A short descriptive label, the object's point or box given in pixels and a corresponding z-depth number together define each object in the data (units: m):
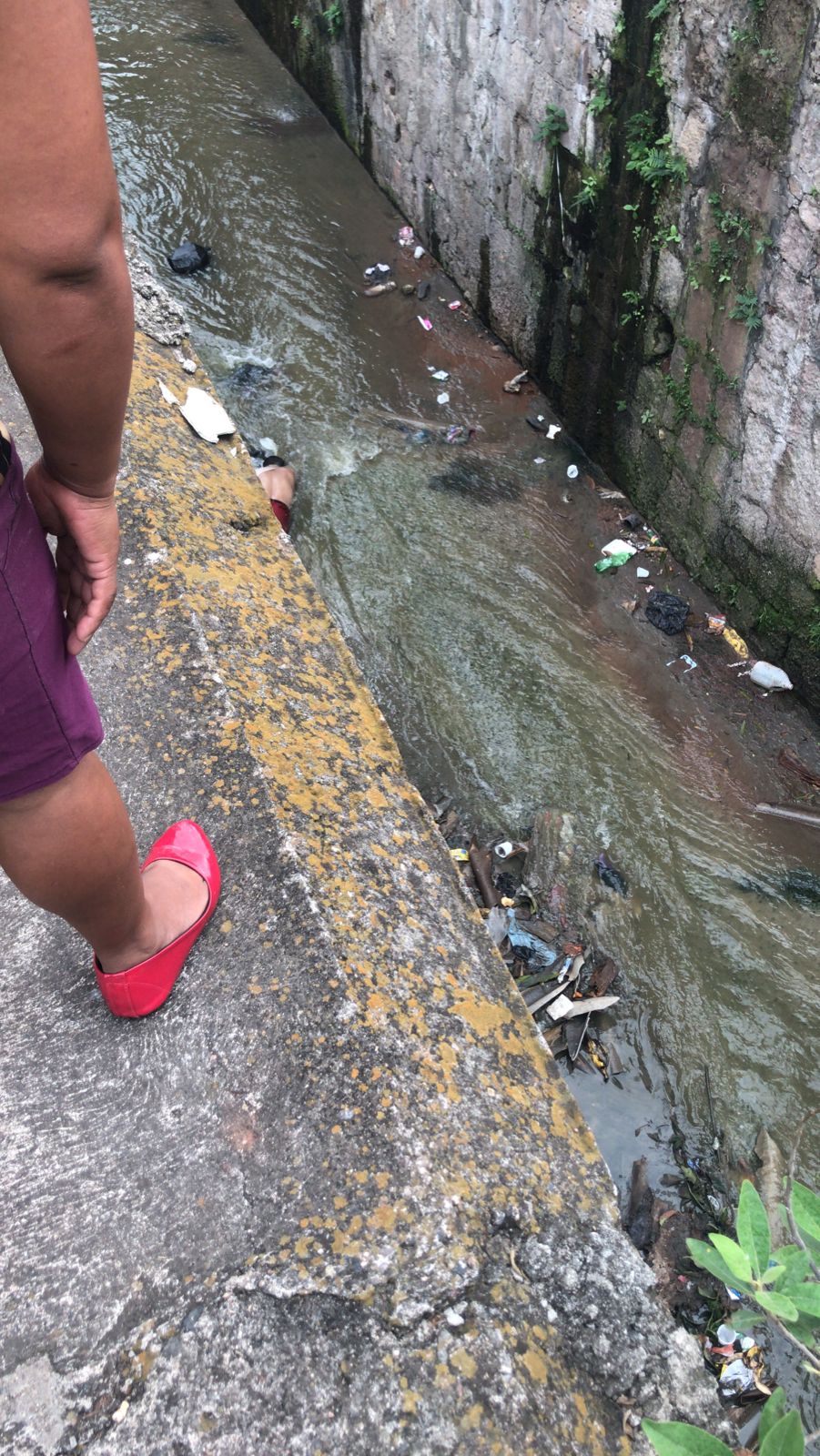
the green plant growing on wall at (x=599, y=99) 3.41
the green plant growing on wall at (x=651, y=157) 3.13
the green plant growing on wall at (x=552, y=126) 3.68
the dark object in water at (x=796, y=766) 3.13
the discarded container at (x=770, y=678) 3.32
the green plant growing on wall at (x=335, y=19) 5.53
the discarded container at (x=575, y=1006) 2.55
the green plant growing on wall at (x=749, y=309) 2.96
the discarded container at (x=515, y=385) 4.50
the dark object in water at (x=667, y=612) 3.56
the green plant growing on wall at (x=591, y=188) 3.58
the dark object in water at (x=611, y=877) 2.88
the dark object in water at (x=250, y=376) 4.56
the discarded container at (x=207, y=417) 3.00
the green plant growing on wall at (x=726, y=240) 2.94
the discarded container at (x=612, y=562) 3.77
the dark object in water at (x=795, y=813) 3.04
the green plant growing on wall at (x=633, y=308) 3.54
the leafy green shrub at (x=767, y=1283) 0.94
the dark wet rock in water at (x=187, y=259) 5.13
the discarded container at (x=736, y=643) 3.46
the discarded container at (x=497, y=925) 2.75
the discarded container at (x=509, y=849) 2.95
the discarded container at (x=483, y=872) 2.82
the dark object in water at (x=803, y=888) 2.87
